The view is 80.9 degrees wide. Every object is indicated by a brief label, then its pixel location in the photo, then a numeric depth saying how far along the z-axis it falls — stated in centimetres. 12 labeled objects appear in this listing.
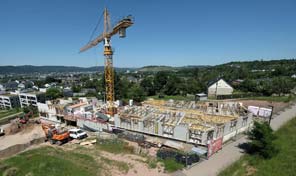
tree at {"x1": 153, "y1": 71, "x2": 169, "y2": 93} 5984
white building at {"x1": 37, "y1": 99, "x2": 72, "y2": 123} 3206
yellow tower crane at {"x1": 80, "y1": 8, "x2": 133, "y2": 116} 2849
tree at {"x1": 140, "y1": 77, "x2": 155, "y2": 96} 5908
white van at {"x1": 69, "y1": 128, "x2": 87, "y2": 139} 2340
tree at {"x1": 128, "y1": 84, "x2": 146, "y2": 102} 4466
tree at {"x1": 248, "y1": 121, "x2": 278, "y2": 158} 1495
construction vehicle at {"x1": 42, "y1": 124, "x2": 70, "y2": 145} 2219
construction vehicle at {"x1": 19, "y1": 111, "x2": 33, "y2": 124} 3394
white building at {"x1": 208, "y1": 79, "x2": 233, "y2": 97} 5156
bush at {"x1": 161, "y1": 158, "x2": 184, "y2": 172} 1452
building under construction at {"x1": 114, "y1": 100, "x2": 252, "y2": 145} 1978
